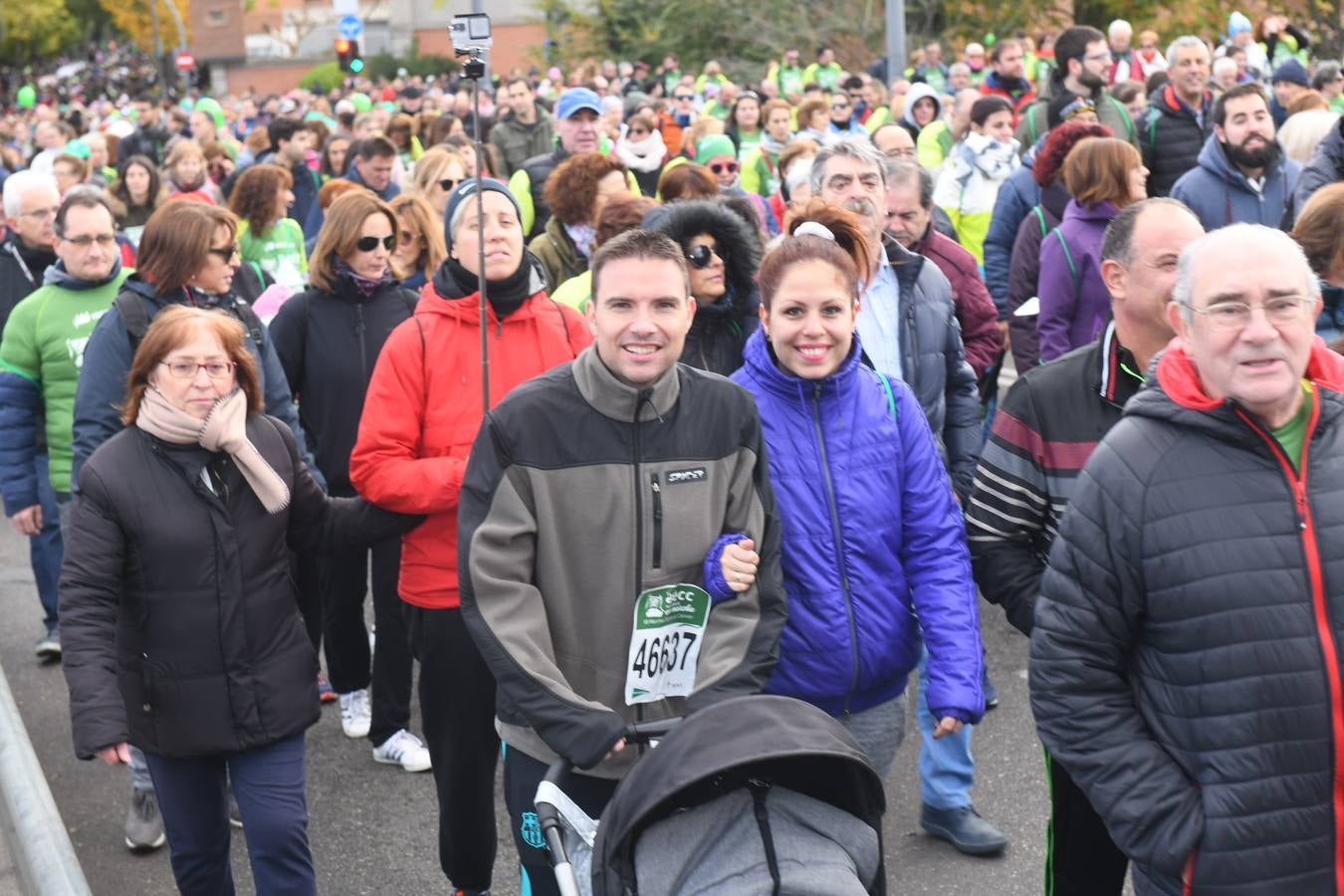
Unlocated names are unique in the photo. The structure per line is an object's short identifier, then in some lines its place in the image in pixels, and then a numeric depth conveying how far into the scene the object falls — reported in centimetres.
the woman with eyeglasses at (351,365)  643
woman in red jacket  487
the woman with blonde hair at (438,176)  841
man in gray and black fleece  380
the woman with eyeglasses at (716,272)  514
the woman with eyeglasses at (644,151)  1220
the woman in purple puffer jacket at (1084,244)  687
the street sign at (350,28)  3769
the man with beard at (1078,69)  1152
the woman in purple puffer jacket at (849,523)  410
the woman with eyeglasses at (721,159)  1035
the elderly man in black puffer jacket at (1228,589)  307
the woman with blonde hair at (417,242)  748
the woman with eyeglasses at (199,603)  448
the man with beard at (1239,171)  804
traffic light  2963
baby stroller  286
